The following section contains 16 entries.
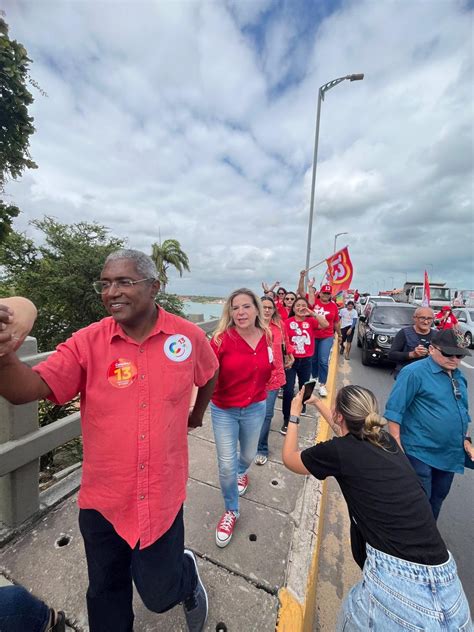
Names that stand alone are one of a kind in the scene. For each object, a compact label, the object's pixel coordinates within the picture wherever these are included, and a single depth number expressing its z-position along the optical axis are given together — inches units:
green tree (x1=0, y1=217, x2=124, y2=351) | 349.7
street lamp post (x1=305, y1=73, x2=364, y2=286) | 390.3
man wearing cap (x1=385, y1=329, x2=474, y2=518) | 92.0
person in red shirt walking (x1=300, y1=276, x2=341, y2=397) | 218.4
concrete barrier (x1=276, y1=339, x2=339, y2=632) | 71.3
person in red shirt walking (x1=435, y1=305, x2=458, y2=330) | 178.7
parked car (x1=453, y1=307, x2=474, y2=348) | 520.1
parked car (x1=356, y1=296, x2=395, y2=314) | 614.5
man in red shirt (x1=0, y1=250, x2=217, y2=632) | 53.7
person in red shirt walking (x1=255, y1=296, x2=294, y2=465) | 125.8
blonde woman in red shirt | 94.5
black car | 322.3
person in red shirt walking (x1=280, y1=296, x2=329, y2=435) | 165.2
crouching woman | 49.9
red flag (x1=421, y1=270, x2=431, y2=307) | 278.1
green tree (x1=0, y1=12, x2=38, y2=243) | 163.3
